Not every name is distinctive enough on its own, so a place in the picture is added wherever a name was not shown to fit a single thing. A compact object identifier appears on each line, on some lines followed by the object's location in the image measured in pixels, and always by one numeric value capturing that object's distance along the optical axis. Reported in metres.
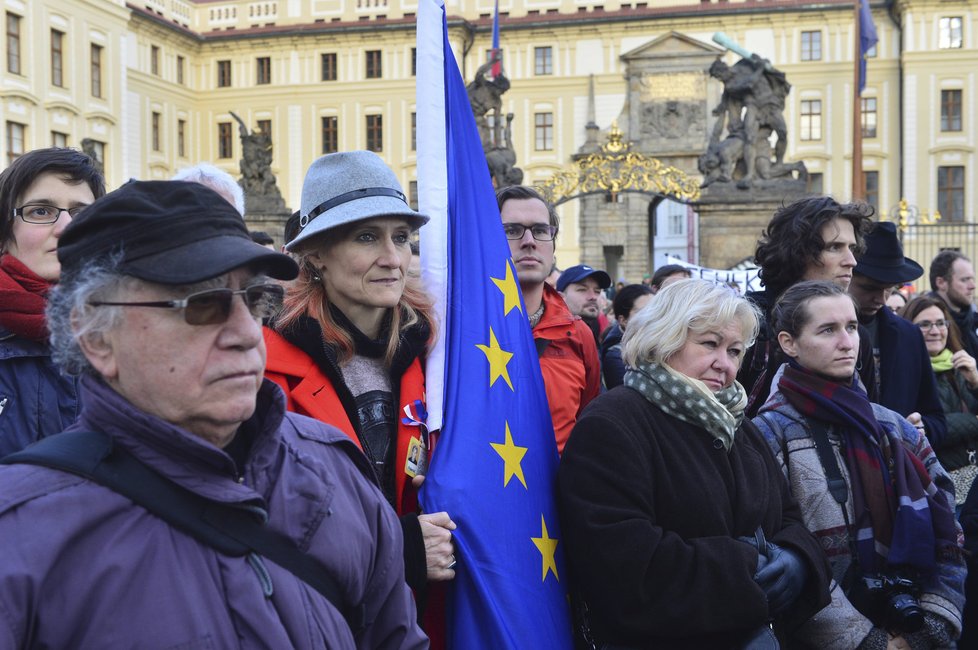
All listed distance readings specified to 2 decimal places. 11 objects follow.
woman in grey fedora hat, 2.95
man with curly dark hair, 4.41
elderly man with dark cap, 1.77
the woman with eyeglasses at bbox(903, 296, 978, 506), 5.51
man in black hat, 4.60
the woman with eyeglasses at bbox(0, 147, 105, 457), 2.85
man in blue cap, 7.16
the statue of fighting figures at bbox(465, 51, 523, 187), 24.27
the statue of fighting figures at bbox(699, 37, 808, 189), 22.22
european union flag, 2.93
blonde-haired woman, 2.99
